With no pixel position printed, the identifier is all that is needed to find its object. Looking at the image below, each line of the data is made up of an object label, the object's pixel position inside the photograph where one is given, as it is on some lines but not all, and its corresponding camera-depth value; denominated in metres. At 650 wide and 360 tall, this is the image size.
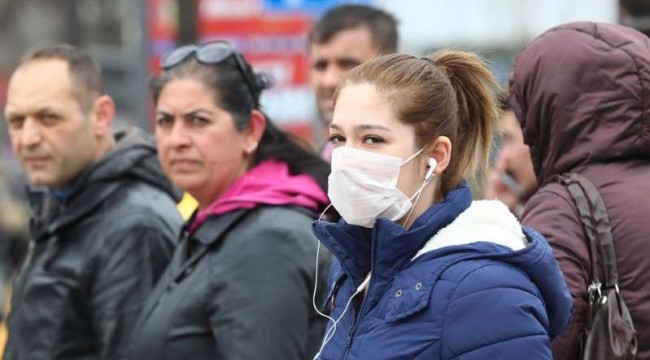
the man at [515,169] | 12.57
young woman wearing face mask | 6.01
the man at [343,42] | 12.28
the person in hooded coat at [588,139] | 6.94
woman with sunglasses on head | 8.32
